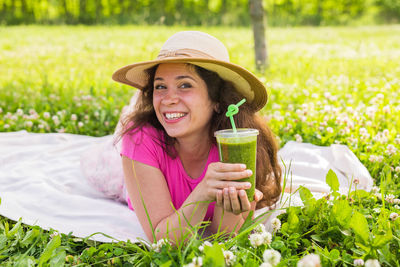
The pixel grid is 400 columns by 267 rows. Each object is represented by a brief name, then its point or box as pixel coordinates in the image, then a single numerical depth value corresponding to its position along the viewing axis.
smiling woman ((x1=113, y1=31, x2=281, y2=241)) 2.28
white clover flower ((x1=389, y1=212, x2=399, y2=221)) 2.38
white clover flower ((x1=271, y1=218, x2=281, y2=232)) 2.30
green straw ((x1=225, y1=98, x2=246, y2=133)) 1.91
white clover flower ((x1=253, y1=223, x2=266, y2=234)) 2.13
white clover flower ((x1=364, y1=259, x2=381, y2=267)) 1.71
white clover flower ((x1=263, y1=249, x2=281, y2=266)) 1.71
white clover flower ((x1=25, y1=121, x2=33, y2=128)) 4.95
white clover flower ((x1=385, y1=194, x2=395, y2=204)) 2.75
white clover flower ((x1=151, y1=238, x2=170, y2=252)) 2.08
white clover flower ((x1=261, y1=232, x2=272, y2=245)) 2.04
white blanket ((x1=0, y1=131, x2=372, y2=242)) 2.95
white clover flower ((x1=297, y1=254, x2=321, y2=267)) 1.45
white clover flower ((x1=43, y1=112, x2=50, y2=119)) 5.01
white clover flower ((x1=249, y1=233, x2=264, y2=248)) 2.01
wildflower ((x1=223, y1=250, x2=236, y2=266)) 1.80
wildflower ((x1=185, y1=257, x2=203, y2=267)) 1.62
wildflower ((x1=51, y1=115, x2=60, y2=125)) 4.99
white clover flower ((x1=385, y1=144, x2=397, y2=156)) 3.61
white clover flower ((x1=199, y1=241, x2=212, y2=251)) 1.87
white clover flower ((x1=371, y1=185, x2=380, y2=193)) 3.01
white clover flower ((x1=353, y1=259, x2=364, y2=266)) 1.88
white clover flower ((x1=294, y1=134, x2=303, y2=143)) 4.25
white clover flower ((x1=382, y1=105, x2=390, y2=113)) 4.34
